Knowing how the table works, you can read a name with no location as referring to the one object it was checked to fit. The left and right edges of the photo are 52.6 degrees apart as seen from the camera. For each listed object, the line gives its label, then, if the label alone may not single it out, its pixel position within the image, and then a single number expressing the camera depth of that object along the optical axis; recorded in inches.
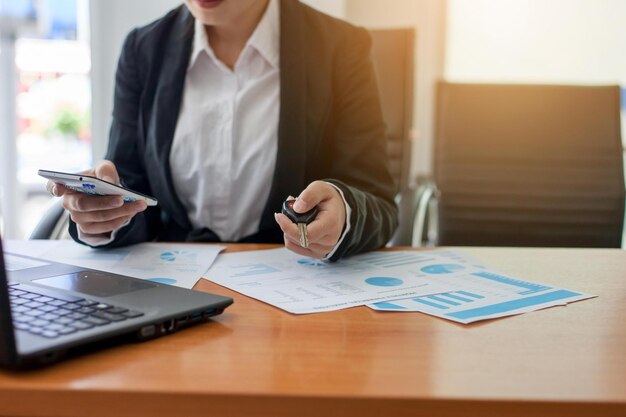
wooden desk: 18.9
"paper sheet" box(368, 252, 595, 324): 28.3
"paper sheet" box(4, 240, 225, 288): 34.1
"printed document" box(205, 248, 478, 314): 30.0
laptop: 19.8
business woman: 47.8
